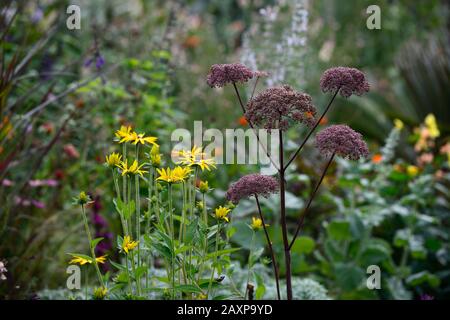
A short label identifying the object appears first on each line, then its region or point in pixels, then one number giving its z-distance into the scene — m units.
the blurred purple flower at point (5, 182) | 2.77
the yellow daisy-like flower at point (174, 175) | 1.73
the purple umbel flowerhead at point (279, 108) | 1.67
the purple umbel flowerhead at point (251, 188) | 1.71
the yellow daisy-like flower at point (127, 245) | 1.77
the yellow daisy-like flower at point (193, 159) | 1.77
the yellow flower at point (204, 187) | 1.79
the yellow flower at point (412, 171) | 3.35
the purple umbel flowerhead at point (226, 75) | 1.74
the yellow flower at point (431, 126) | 3.57
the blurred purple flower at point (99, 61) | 3.17
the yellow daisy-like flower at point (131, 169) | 1.73
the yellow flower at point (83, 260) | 1.79
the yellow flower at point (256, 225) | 1.91
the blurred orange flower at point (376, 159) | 3.33
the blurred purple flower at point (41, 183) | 2.94
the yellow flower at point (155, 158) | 1.75
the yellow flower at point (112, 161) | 1.74
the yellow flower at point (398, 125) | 3.40
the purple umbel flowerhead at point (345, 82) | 1.68
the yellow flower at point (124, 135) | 1.76
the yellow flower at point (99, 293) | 1.75
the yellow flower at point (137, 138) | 1.77
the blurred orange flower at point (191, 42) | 5.67
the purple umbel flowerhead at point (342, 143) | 1.63
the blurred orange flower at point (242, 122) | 3.66
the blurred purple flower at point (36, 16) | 3.85
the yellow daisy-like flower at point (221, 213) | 1.77
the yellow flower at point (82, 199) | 1.76
